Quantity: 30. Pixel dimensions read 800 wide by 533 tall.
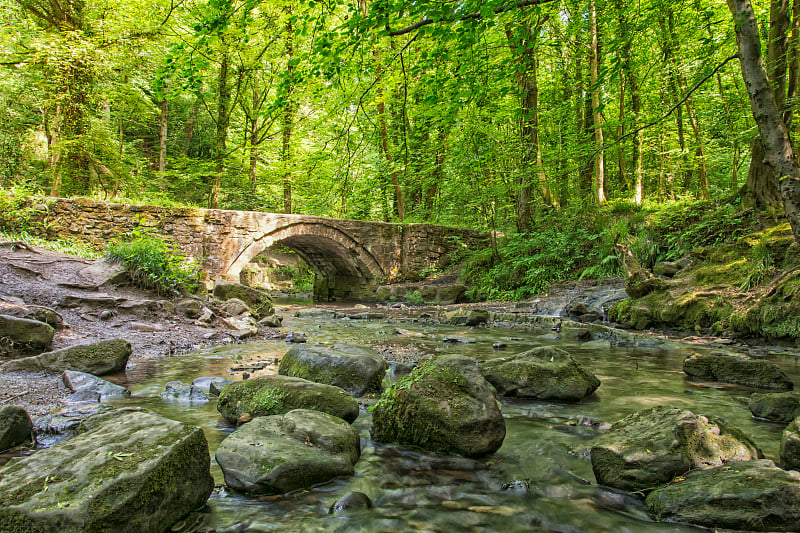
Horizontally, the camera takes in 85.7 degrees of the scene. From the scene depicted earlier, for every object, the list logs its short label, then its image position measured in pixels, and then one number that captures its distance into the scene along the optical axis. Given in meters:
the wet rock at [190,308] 6.88
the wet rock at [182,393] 3.50
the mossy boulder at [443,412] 2.47
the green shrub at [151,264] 6.92
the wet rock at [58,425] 2.45
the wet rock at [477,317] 8.68
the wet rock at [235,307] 8.05
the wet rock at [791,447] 2.06
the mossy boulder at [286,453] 2.02
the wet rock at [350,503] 1.93
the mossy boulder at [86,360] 3.70
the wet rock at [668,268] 8.02
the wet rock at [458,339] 6.56
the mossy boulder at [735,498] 1.62
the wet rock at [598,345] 5.95
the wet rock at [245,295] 9.13
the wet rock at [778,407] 2.82
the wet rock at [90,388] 3.23
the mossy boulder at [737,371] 3.63
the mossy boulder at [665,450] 2.01
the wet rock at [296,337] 6.64
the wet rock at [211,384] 3.63
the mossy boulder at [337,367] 3.76
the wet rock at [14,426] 2.25
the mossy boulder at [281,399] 2.88
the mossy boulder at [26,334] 4.04
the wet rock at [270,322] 7.97
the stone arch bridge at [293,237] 10.54
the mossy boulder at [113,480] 1.47
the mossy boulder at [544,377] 3.55
